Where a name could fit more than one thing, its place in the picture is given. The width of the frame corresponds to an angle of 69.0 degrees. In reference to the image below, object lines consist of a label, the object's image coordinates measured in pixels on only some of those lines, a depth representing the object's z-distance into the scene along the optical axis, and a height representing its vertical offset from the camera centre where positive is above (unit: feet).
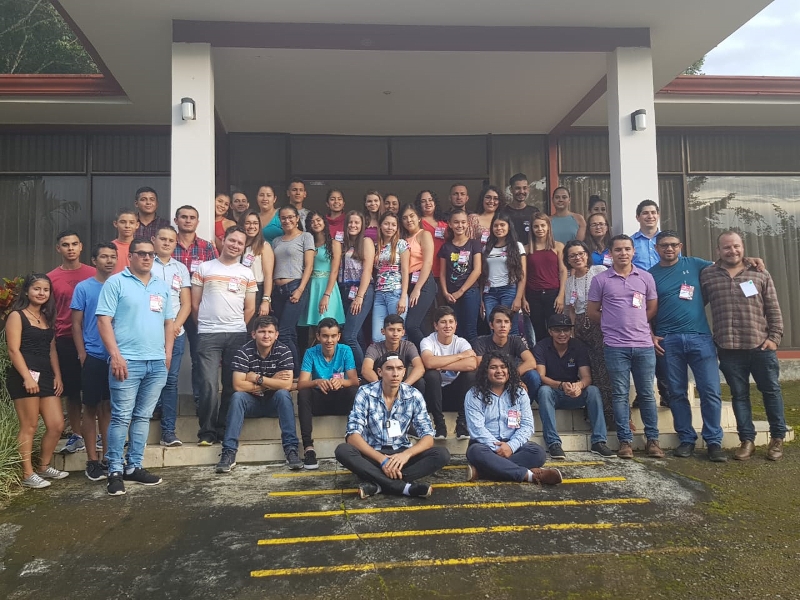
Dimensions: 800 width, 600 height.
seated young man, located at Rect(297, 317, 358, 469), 15.12 -1.40
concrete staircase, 14.69 -3.06
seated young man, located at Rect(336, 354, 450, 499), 12.44 -2.63
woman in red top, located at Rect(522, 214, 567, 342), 17.74 +1.36
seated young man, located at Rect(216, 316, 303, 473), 14.47 -1.49
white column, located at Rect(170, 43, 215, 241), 18.11 +6.02
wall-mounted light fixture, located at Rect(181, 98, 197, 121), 18.06 +6.80
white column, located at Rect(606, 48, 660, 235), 19.49 +6.17
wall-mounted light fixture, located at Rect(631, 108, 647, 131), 19.24 +6.63
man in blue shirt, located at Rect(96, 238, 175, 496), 12.83 -0.50
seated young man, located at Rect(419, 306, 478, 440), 15.52 -1.17
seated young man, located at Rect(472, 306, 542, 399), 15.99 -0.66
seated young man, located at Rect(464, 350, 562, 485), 12.99 -2.47
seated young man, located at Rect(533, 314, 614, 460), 15.23 -1.62
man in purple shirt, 15.05 -0.38
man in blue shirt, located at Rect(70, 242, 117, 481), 13.83 -0.58
